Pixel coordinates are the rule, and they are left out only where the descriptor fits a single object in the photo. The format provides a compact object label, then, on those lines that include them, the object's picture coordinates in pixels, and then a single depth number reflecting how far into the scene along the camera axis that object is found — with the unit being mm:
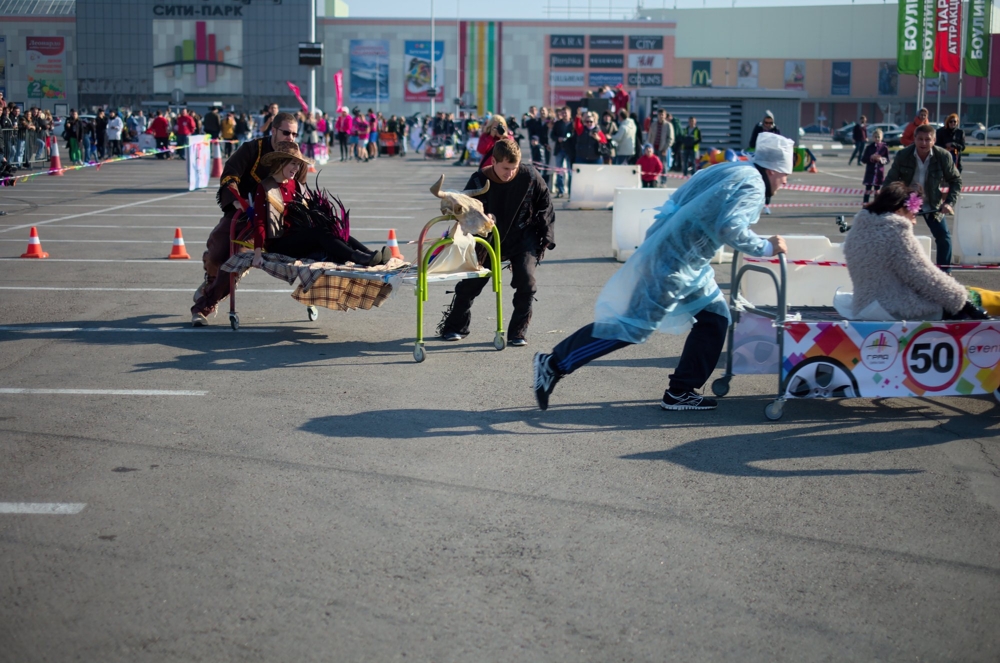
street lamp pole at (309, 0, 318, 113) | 40375
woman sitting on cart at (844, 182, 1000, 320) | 6320
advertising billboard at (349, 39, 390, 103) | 90250
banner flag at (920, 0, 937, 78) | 38062
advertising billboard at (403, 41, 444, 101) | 89562
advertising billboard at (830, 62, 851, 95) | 92538
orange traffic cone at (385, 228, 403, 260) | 11633
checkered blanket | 8305
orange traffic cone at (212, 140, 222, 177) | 29494
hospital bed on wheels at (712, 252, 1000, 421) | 6246
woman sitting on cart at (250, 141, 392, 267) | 8641
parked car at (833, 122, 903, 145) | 58556
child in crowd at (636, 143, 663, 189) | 20906
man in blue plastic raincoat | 6129
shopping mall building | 88875
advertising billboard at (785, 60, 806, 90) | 93438
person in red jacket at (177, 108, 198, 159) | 36000
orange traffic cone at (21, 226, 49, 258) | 13047
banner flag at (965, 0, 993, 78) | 41594
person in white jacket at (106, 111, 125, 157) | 37625
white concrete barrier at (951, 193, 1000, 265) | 13453
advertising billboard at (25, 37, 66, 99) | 89188
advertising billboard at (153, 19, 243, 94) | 88500
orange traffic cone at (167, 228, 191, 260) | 13125
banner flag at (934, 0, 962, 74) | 38469
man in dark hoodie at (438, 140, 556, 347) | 8219
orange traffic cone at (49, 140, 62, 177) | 30547
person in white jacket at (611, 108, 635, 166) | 24922
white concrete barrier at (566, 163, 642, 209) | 20234
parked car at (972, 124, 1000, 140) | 60534
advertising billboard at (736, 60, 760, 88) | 93812
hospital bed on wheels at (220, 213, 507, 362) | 7754
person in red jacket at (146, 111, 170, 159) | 37469
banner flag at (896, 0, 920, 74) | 38281
